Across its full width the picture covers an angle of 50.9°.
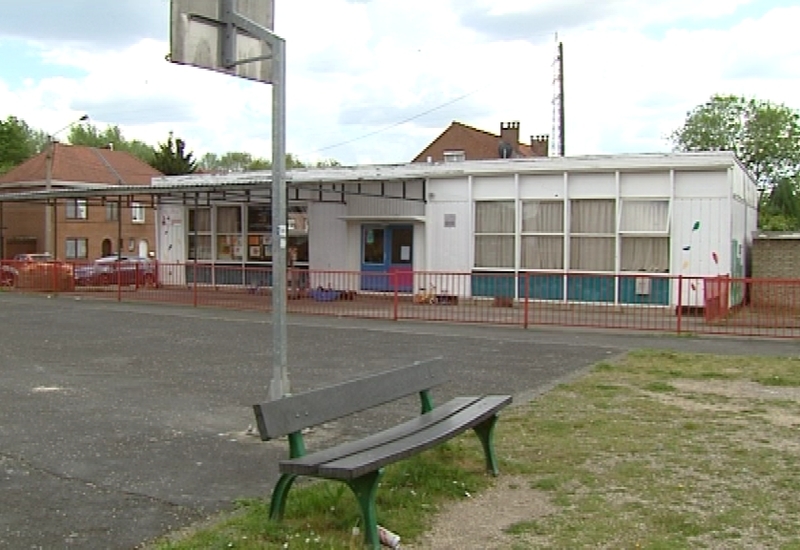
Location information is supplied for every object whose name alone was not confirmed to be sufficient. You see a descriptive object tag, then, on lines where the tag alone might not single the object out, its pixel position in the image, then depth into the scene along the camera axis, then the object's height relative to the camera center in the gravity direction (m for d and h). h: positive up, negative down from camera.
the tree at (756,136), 59.62 +9.32
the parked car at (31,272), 25.72 -0.45
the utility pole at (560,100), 38.78 +7.75
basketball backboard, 6.42 +1.79
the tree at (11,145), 66.38 +9.24
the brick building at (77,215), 52.91 +2.84
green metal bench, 4.63 -1.12
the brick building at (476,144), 49.50 +7.69
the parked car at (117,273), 23.72 -0.42
